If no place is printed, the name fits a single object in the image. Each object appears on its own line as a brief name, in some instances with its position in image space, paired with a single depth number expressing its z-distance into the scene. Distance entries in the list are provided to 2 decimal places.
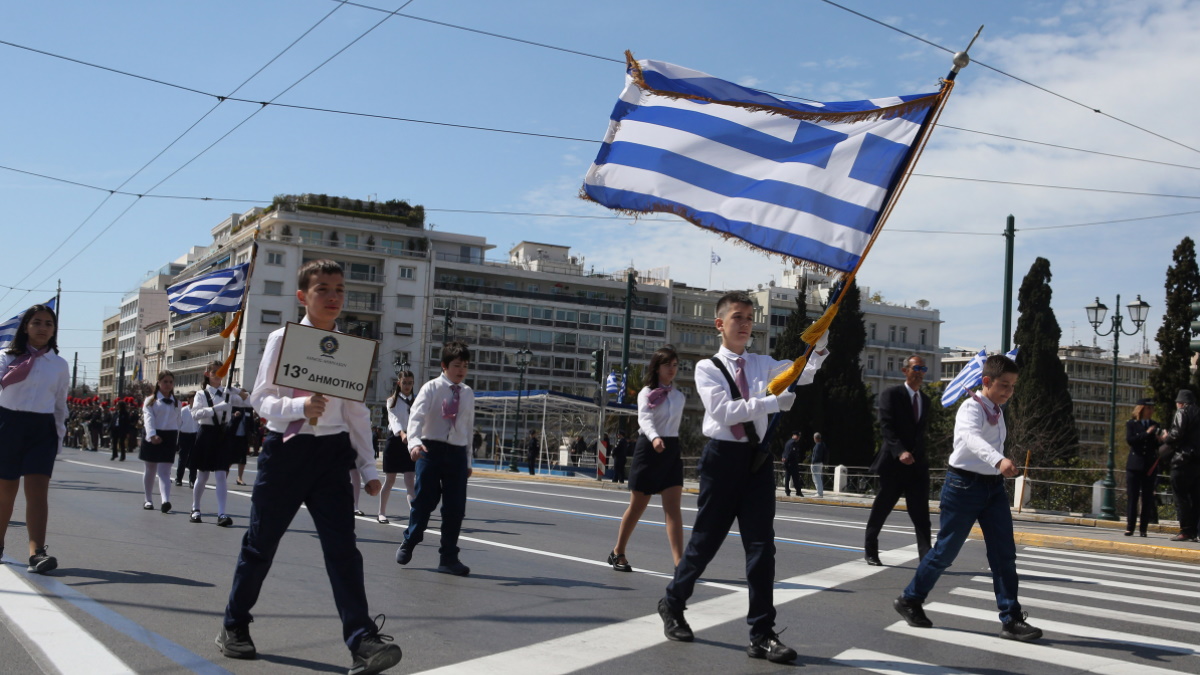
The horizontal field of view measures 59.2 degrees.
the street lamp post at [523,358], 52.91
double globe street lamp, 21.45
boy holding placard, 5.07
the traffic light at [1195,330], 14.23
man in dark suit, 10.16
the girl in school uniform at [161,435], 13.72
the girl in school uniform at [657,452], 9.21
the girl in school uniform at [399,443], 13.23
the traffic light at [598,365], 40.38
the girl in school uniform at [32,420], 7.79
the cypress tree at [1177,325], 40.66
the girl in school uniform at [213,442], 12.57
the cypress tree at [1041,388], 47.59
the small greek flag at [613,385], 36.44
